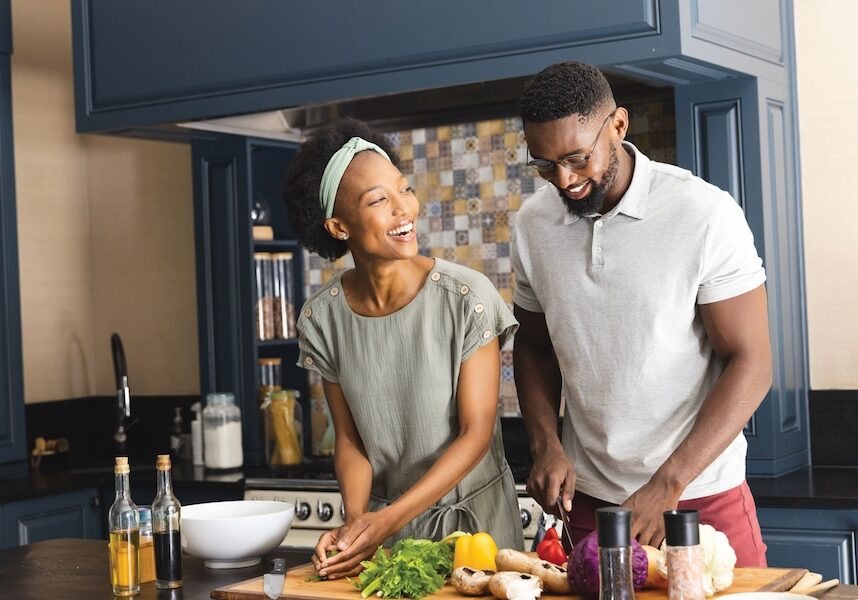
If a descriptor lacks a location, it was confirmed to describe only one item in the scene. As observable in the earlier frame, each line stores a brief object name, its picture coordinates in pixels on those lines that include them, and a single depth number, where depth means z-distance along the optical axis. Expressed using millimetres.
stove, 3643
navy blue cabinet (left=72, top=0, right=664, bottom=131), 3104
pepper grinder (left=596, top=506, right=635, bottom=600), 1541
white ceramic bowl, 2227
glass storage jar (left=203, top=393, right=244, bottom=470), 4074
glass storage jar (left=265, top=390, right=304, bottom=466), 4043
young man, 2076
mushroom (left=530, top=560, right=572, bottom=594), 1766
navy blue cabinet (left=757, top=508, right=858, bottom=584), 2934
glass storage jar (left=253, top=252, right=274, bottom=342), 4250
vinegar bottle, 2127
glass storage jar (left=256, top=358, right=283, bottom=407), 4203
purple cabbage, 1687
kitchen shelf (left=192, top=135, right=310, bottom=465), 4188
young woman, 2217
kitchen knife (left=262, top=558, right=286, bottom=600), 1864
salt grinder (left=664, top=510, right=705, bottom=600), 1571
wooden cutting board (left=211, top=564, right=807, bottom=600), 1720
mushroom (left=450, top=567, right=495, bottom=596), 1786
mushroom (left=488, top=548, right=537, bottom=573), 1825
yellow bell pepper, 1885
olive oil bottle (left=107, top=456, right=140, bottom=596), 2096
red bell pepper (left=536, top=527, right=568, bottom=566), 1905
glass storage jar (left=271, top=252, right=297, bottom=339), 4309
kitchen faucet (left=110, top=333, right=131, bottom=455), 4418
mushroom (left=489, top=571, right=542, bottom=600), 1728
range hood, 3820
